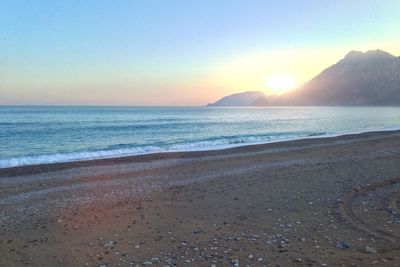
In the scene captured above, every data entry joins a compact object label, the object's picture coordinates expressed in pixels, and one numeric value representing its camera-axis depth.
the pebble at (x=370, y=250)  5.60
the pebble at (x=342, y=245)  5.89
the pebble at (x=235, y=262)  5.37
